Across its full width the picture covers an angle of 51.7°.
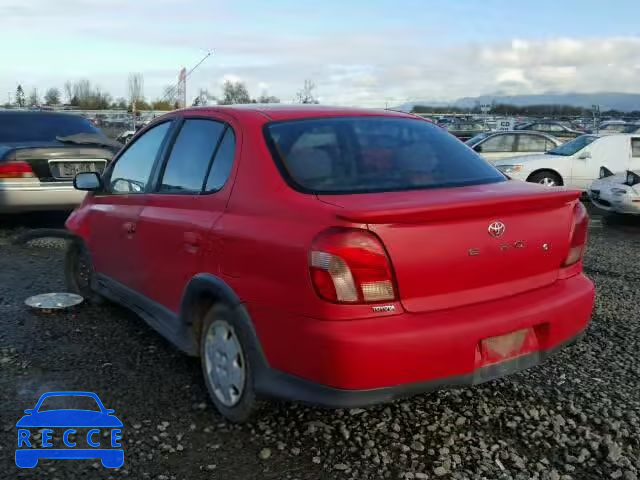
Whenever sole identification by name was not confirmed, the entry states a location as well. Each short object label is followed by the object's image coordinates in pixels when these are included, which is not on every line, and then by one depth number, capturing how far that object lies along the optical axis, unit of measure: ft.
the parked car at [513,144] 49.37
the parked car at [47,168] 25.82
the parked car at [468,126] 112.25
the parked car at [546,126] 105.81
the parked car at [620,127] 101.09
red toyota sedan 8.82
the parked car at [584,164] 41.57
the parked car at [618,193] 32.17
